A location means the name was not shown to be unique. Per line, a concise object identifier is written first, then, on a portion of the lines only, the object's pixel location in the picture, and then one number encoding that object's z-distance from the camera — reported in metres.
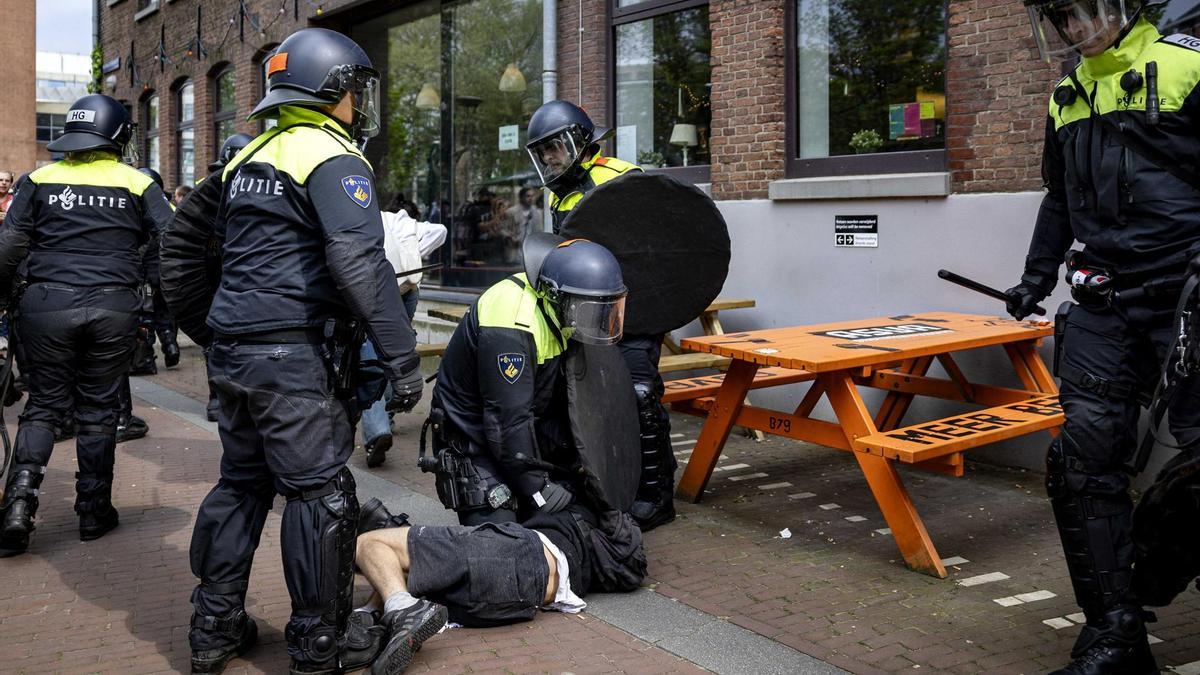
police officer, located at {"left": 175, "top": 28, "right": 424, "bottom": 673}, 3.50
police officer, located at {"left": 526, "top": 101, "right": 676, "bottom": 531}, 5.30
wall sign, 7.32
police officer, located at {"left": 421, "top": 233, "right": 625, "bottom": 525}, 4.04
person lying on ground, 3.79
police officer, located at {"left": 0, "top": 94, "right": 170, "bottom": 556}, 5.34
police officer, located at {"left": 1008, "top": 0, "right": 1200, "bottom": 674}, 3.38
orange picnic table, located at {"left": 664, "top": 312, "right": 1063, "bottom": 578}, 4.68
